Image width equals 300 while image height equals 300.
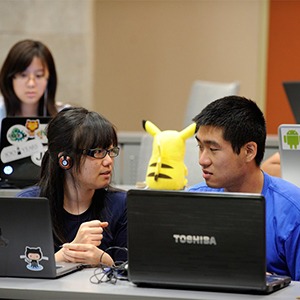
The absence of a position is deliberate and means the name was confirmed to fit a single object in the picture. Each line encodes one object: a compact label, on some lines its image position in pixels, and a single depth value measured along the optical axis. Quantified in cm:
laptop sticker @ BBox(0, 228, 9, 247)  495
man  548
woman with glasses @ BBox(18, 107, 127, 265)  594
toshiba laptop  445
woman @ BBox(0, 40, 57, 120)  924
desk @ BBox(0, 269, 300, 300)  455
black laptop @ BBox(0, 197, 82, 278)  487
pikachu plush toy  753
